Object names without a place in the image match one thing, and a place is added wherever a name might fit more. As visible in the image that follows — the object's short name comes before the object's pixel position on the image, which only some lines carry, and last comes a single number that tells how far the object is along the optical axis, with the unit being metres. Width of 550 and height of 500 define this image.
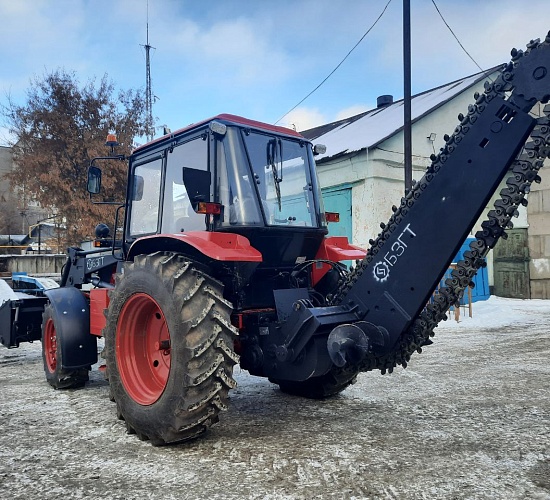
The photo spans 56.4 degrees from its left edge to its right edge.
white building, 14.01
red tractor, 3.25
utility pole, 10.56
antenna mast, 17.05
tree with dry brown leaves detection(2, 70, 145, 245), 15.02
